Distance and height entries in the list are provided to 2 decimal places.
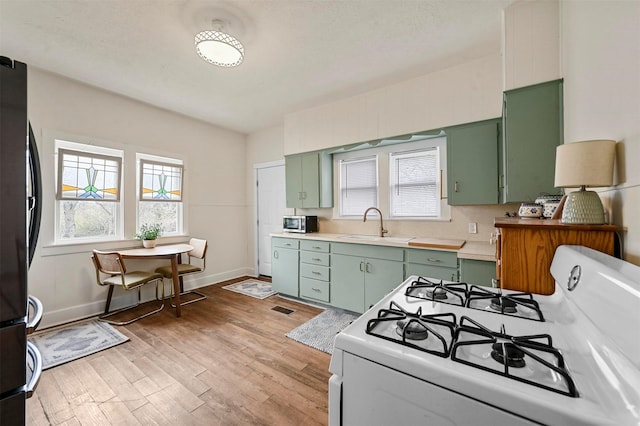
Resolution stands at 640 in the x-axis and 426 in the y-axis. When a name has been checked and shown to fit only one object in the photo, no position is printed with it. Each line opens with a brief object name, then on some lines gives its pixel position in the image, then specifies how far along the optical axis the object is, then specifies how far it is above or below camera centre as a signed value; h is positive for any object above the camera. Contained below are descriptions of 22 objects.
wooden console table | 1.14 -0.16
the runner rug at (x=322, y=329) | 2.45 -1.25
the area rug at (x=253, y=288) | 3.89 -1.23
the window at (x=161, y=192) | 3.67 +0.33
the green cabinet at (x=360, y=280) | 2.79 -0.78
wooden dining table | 2.96 -0.49
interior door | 4.64 +0.13
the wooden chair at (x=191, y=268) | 3.45 -0.77
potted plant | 3.45 -0.30
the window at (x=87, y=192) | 2.98 +0.27
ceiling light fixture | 2.03 +1.40
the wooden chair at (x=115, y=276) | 2.82 -0.77
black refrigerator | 0.75 -0.10
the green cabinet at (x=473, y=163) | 2.46 +0.52
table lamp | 1.05 +0.18
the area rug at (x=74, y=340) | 2.24 -1.26
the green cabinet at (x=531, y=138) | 1.85 +0.58
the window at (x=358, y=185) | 3.56 +0.42
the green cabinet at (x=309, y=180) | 3.73 +0.52
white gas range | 0.48 -0.35
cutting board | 2.44 -0.30
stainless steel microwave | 3.82 -0.16
